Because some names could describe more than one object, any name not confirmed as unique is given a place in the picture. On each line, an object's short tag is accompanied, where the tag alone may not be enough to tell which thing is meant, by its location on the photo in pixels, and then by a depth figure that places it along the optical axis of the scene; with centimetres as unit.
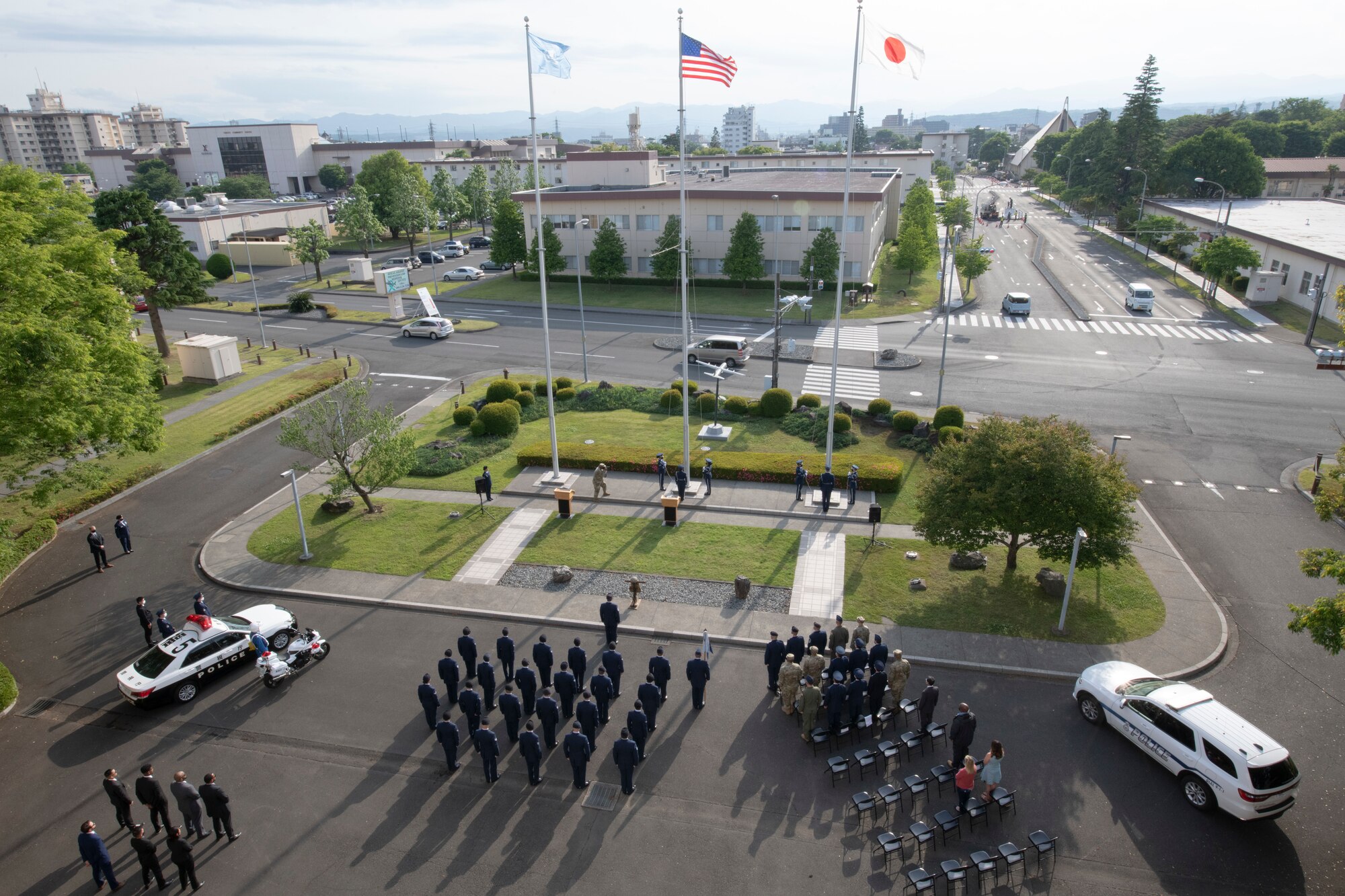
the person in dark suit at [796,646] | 1645
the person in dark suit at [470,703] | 1487
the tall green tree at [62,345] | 1959
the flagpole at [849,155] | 1857
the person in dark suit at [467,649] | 1683
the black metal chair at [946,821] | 1298
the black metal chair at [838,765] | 1427
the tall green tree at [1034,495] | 1880
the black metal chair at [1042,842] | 1251
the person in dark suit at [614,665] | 1627
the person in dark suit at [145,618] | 1872
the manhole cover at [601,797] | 1405
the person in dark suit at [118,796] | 1322
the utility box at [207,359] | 3953
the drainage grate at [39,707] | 1691
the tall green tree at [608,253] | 5981
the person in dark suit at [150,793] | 1330
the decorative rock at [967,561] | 2167
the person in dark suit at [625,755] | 1387
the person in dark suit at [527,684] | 1593
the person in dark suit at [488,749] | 1409
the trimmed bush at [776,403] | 3288
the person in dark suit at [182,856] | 1232
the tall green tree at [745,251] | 5619
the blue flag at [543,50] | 2131
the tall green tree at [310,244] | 6544
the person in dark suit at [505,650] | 1705
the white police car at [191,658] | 1670
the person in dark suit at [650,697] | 1516
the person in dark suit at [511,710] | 1512
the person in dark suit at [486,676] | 1623
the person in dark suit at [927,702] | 1500
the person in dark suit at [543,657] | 1669
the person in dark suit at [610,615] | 1800
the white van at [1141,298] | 5284
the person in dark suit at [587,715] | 1449
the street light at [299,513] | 2145
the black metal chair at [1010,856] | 1238
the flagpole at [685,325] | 2111
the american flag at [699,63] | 2097
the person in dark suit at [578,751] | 1394
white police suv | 1291
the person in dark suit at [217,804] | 1309
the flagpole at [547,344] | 2131
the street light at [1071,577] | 1822
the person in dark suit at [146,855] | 1228
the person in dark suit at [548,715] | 1502
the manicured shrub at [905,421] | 3059
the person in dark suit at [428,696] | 1534
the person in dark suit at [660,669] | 1589
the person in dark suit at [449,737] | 1439
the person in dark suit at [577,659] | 1648
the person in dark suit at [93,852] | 1210
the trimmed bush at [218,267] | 7069
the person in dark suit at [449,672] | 1617
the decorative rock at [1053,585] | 2022
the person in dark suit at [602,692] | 1567
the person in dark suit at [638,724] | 1457
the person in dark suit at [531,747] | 1409
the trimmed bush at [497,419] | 3138
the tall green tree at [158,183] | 13038
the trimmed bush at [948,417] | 2988
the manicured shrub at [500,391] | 3412
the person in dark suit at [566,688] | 1576
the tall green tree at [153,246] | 4038
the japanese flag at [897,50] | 1962
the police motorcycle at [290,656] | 1723
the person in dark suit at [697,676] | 1598
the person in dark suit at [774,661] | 1655
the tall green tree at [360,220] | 7150
